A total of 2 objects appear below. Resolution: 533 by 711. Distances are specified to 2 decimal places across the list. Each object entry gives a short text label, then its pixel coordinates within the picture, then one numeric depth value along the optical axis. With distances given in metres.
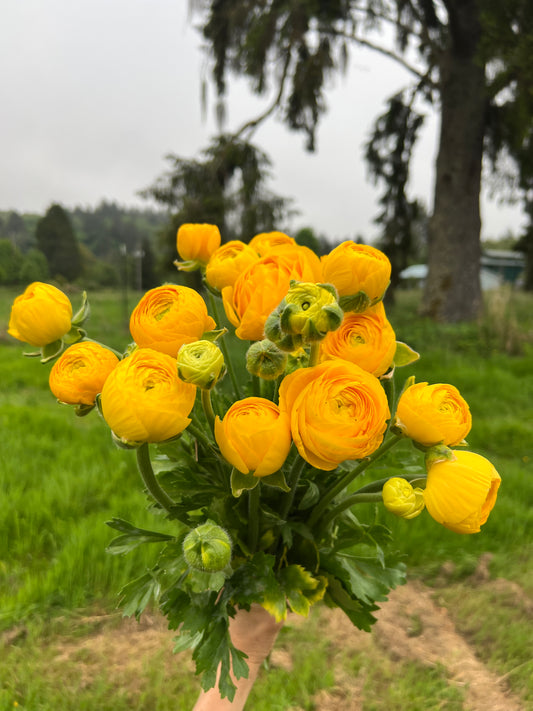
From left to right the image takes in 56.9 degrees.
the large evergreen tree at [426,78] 5.45
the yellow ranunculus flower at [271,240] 0.64
